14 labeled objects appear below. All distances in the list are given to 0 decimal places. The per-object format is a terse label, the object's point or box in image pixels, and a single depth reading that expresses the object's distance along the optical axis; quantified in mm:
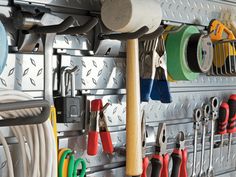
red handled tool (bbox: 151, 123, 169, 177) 1126
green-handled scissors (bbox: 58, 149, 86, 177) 893
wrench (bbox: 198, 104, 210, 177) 1345
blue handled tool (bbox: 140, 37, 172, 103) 1085
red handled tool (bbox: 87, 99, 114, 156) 980
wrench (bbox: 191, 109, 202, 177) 1318
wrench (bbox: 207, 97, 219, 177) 1369
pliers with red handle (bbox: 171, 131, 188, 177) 1186
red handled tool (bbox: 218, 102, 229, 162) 1396
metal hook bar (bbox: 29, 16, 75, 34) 807
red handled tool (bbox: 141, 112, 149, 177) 1078
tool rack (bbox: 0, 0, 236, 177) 894
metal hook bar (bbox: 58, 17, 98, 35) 861
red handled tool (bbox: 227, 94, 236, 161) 1420
